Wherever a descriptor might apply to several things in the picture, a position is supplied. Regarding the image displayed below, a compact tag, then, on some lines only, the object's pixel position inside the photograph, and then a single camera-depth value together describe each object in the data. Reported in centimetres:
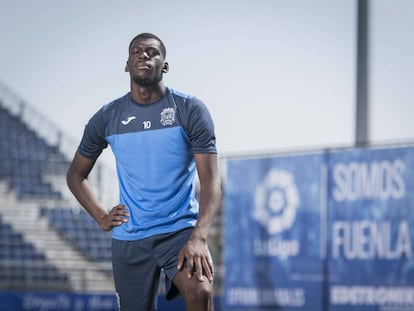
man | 438
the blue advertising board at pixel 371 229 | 1226
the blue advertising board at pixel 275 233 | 1322
